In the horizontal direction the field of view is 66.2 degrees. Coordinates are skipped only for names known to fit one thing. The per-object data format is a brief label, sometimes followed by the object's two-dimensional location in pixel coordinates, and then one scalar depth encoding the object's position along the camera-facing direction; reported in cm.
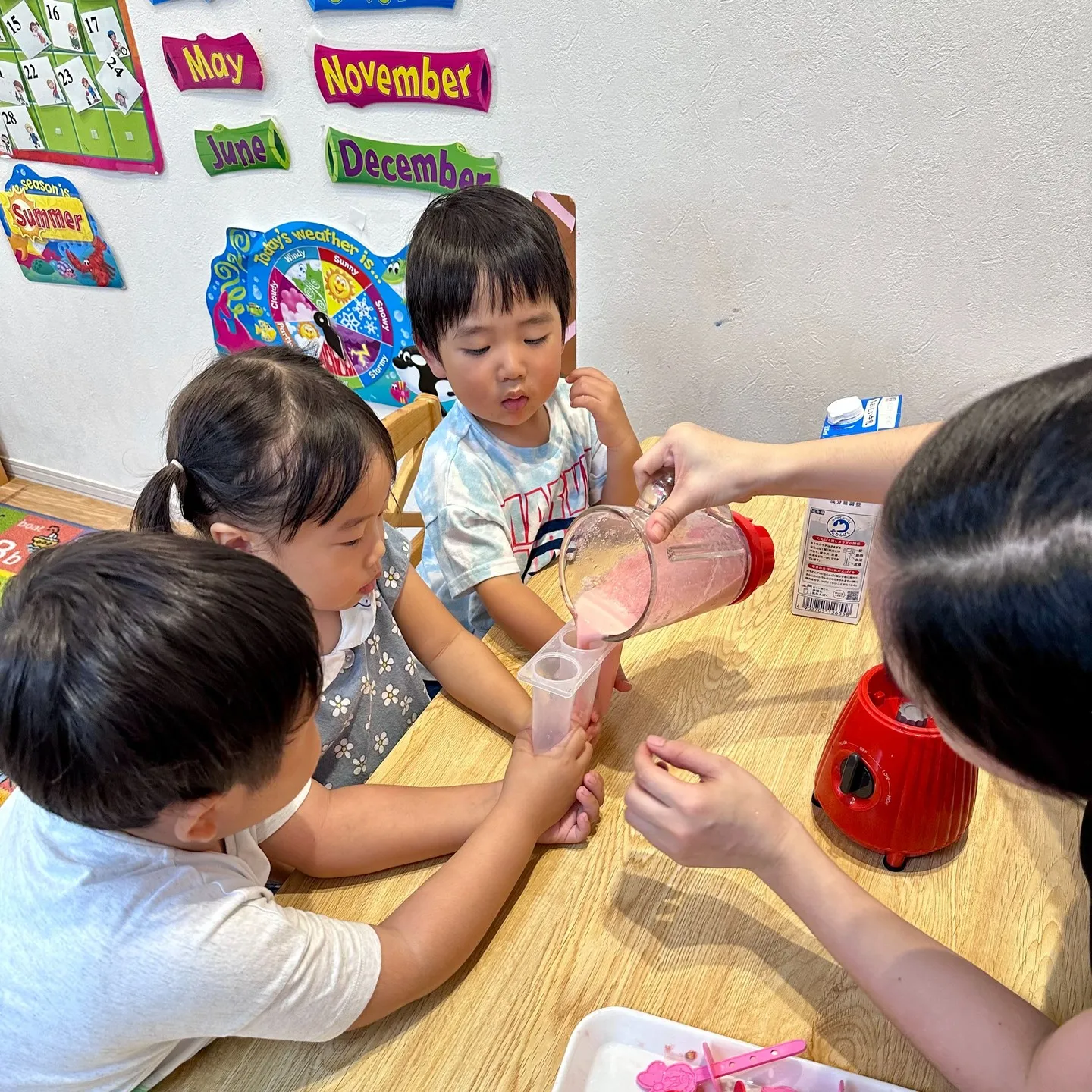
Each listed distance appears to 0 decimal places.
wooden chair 122
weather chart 164
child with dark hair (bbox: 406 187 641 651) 103
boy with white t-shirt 47
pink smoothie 67
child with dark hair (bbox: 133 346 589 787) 76
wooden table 54
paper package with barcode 87
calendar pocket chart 164
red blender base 60
